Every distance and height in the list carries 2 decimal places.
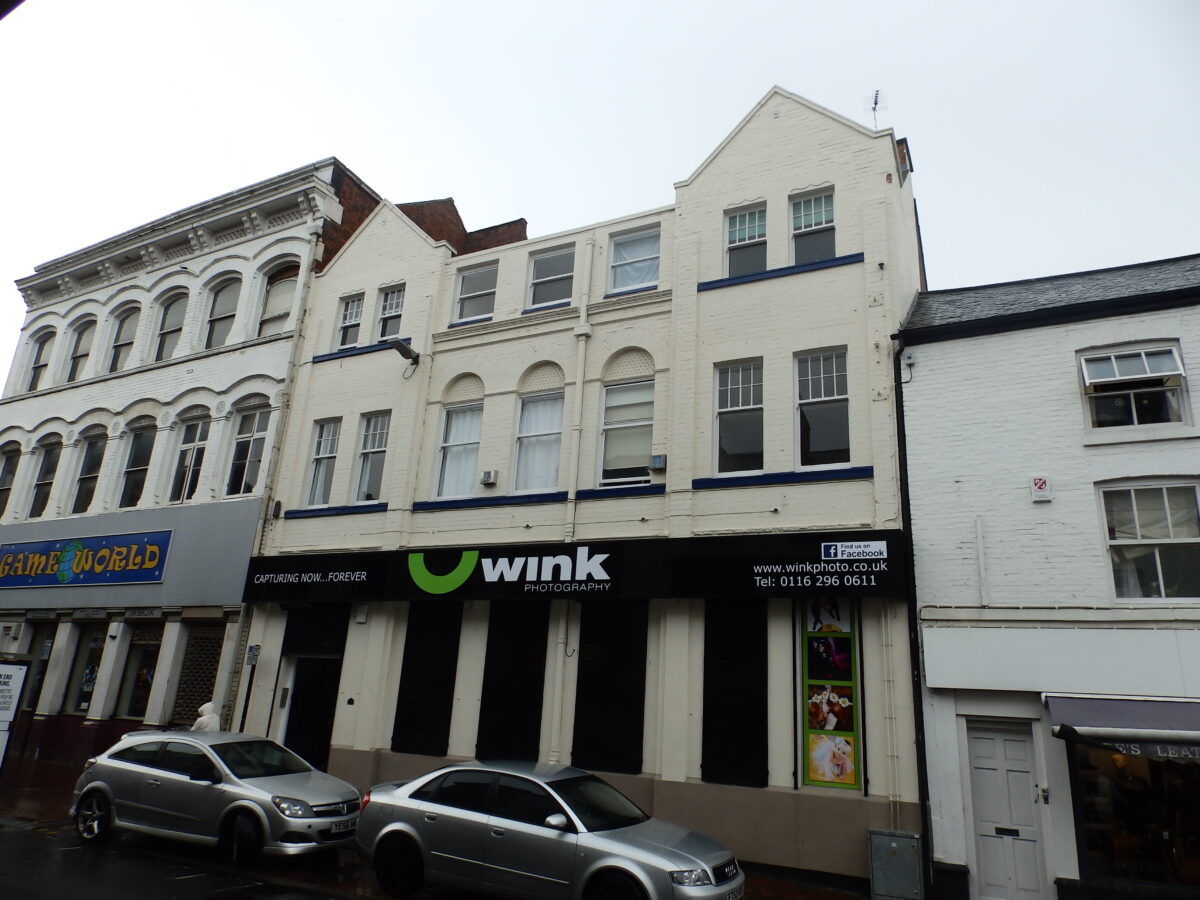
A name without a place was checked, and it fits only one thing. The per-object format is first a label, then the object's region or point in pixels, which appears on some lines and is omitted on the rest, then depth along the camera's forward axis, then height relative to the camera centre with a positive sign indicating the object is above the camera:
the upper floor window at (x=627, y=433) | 14.12 +4.70
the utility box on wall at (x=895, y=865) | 9.62 -1.78
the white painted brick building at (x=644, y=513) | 11.38 +3.13
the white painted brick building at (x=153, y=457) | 17.84 +5.49
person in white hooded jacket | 14.23 -0.75
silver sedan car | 7.84 -1.49
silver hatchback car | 10.09 -1.51
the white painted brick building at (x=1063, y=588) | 9.41 +1.71
